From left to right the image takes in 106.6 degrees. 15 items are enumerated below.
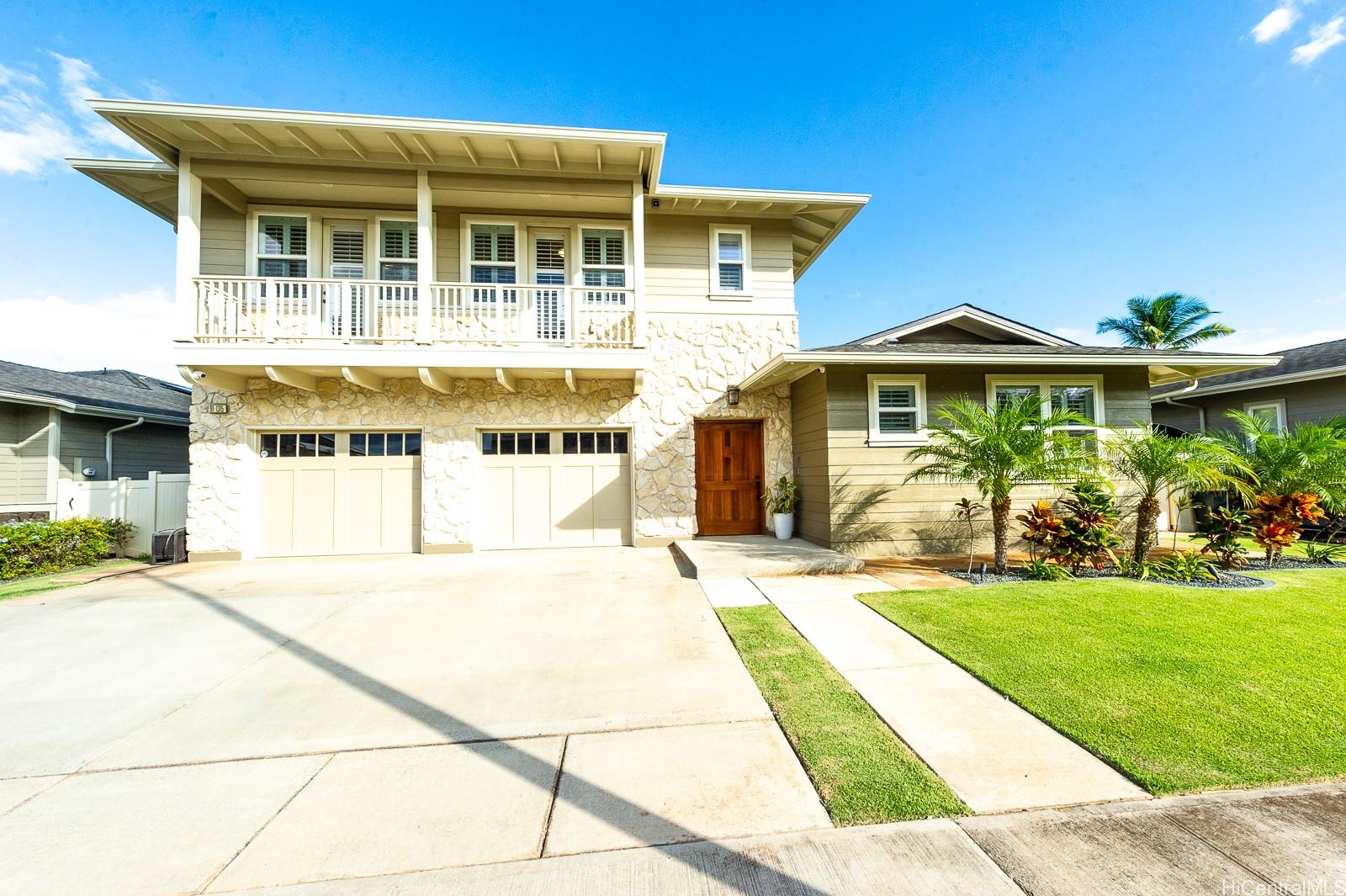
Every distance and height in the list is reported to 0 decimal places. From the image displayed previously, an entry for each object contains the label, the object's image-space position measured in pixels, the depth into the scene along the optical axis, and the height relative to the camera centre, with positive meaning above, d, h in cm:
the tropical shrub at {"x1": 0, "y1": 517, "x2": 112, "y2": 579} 703 -104
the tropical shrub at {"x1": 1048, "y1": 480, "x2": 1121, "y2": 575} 588 -86
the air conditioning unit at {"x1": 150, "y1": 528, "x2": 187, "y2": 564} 779 -115
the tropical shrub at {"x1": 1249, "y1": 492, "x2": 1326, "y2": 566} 627 -80
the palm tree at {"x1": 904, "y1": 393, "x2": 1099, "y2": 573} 589 +10
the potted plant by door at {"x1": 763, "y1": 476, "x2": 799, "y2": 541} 860 -71
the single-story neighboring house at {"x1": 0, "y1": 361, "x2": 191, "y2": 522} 906 +82
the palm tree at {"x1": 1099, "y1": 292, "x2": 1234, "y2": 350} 1662 +459
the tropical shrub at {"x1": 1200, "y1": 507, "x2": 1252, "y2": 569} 629 -98
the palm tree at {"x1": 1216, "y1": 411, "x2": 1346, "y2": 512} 657 -9
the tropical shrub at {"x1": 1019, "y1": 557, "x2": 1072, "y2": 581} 588 -133
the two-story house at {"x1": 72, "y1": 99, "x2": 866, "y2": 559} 721 +218
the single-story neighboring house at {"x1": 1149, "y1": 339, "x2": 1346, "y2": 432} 996 +137
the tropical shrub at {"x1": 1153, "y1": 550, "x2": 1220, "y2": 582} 582 -131
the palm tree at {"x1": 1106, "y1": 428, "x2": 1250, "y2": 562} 575 -9
